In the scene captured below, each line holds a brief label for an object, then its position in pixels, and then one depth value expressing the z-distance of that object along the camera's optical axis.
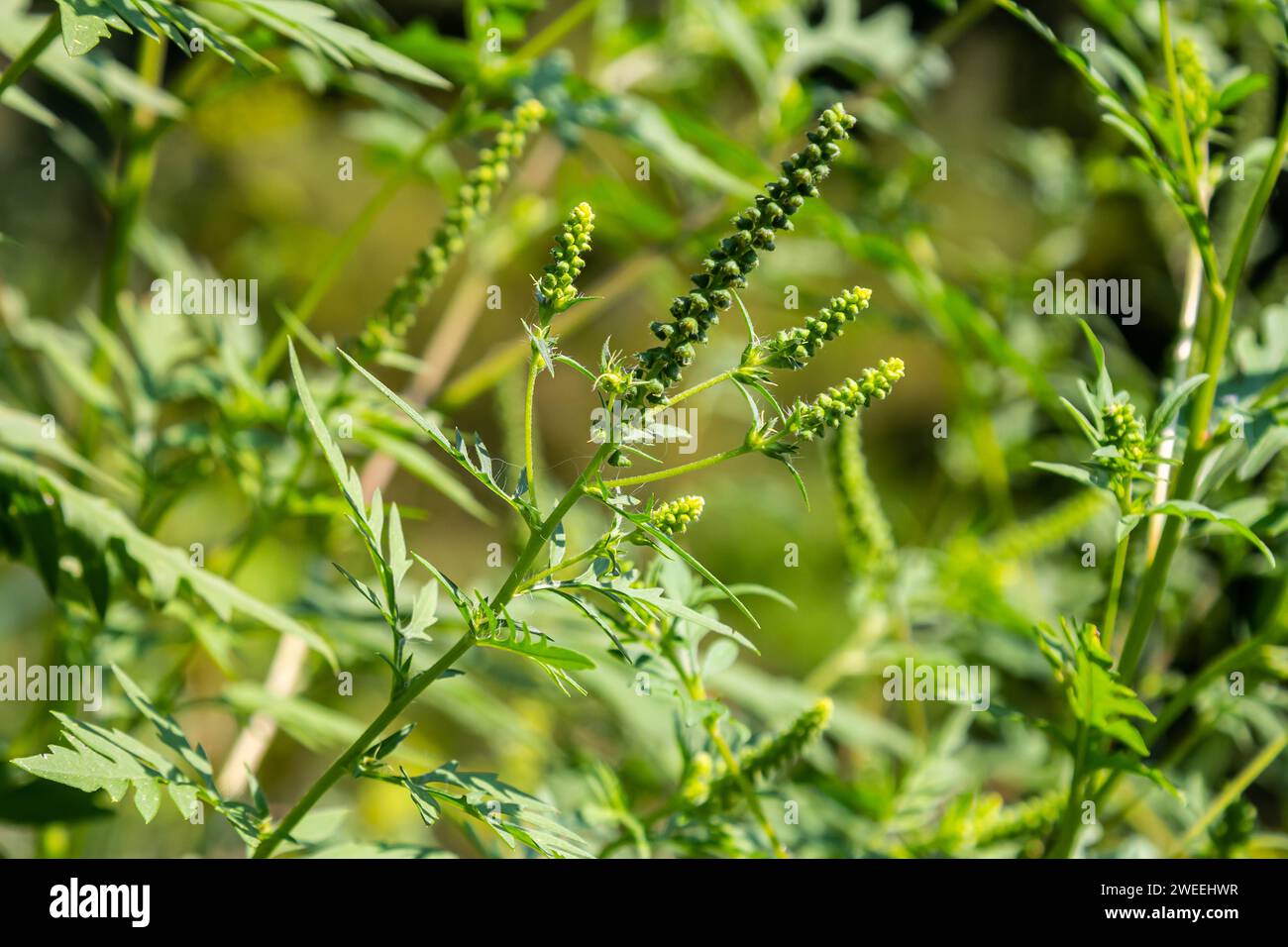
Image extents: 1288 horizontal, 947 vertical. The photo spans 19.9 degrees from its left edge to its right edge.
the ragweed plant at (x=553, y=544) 0.80
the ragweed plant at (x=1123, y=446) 0.84
